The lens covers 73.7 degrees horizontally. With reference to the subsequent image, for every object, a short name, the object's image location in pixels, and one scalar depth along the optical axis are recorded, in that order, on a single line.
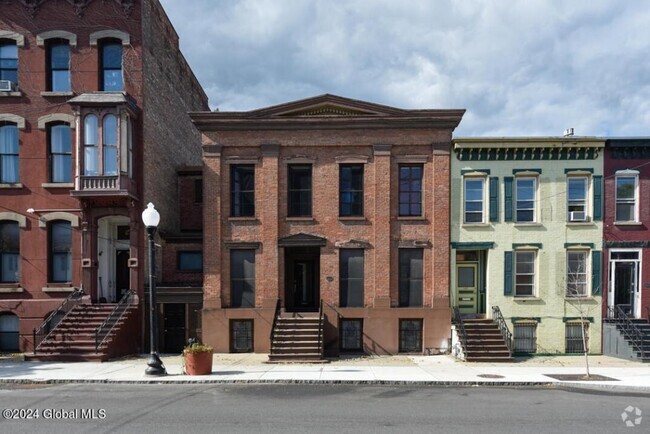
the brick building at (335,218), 17.59
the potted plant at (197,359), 13.03
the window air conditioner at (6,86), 17.75
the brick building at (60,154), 17.48
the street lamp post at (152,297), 12.72
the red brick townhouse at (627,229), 17.53
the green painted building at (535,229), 17.44
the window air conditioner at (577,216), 17.52
